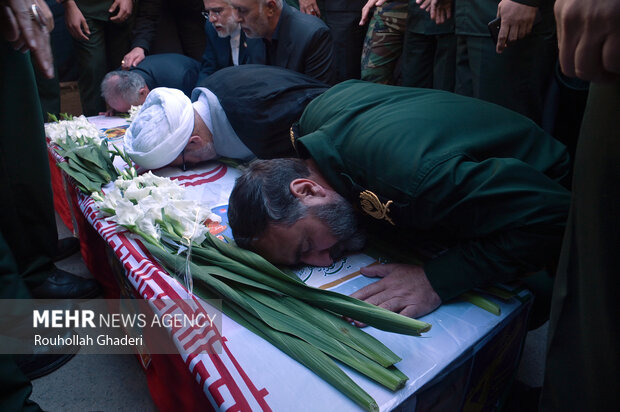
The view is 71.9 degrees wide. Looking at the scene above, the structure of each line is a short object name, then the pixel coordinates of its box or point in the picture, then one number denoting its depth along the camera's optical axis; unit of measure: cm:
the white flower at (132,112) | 290
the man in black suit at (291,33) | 255
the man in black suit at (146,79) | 306
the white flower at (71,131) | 219
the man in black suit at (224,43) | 286
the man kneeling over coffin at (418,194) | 106
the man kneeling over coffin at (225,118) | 194
